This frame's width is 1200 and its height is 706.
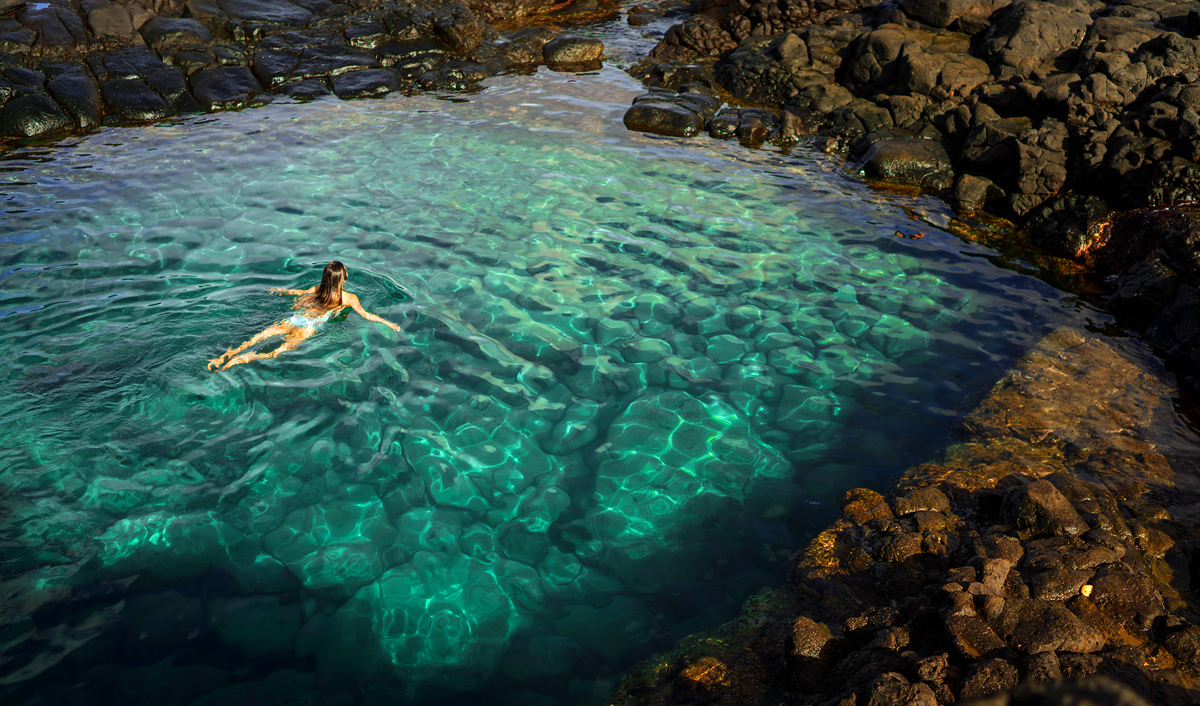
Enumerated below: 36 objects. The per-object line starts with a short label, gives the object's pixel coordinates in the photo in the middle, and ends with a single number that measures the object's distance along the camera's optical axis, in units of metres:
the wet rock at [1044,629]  3.94
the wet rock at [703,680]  4.40
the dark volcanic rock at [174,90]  15.29
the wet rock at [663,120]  15.02
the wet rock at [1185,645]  4.14
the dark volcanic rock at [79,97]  14.34
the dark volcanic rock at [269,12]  18.02
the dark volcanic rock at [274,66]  16.69
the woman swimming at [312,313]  7.30
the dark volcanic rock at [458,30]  19.02
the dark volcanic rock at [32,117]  13.71
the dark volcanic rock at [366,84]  16.67
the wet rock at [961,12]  15.53
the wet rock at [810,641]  4.46
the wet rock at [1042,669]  3.66
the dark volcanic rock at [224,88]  15.62
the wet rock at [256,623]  4.81
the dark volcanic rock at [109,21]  16.47
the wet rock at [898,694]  3.59
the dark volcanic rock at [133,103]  14.73
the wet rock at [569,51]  19.48
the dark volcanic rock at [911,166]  13.14
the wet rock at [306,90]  16.38
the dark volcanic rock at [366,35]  18.34
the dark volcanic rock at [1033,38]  14.15
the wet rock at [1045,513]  5.09
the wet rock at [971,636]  3.97
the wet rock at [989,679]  3.61
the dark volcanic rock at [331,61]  17.14
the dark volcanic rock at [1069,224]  10.81
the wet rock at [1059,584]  4.52
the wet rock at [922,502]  5.72
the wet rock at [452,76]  17.59
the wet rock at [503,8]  22.02
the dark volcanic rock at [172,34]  16.61
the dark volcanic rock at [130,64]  15.51
